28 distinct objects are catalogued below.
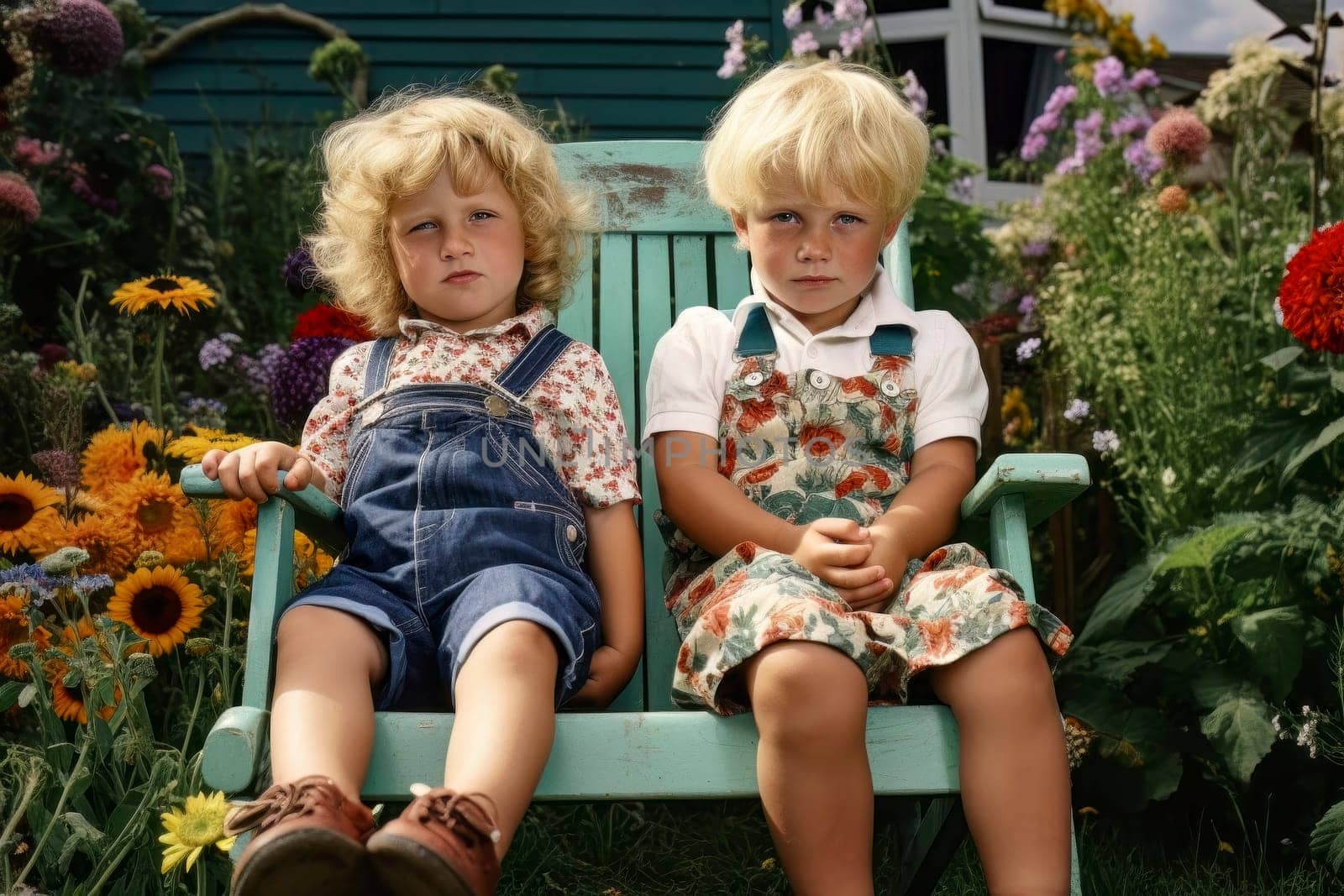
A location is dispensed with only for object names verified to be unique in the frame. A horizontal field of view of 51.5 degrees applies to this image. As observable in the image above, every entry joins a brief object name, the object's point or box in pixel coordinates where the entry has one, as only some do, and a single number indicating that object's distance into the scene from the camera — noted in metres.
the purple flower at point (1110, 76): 3.80
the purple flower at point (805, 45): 3.47
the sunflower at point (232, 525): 2.23
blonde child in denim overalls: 1.35
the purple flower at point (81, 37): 3.44
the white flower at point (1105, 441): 2.75
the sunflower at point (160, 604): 2.09
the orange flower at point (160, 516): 2.23
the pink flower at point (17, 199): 2.91
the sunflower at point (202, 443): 2.18
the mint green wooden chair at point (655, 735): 1.54
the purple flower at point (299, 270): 2.62
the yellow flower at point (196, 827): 1.57
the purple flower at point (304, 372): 2.45
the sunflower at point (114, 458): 2.37
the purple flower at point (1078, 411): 2.88
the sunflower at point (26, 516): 2.21
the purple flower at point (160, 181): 3.83
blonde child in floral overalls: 1.52
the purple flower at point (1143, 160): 3.52
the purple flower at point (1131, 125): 3.72
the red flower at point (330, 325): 2.54
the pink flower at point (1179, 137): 3.29
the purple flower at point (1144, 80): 3.92
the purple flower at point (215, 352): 2.90
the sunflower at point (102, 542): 2.20
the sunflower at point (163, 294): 2.41
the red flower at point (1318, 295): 2.17
